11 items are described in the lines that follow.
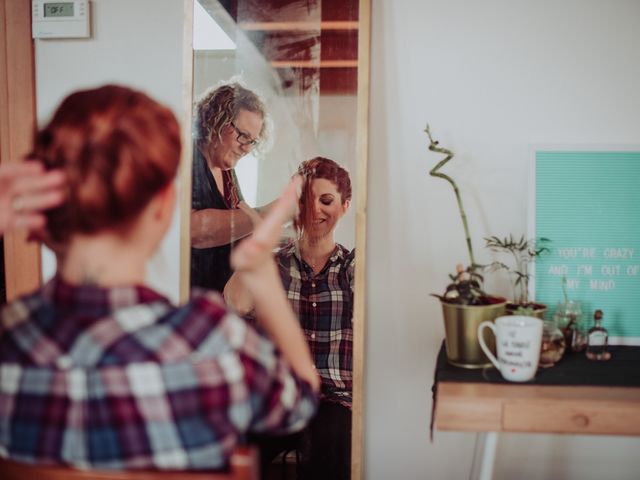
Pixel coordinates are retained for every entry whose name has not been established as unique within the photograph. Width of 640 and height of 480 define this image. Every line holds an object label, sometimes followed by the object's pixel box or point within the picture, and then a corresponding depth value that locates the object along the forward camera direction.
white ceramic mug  1.42
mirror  1.74
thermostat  1.89
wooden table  1.35
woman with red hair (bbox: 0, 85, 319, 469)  0.84
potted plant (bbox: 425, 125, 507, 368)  1.49
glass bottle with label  1.61
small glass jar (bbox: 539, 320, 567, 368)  1.54
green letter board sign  1.73
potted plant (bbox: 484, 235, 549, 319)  1.69
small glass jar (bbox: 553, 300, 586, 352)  1.66
